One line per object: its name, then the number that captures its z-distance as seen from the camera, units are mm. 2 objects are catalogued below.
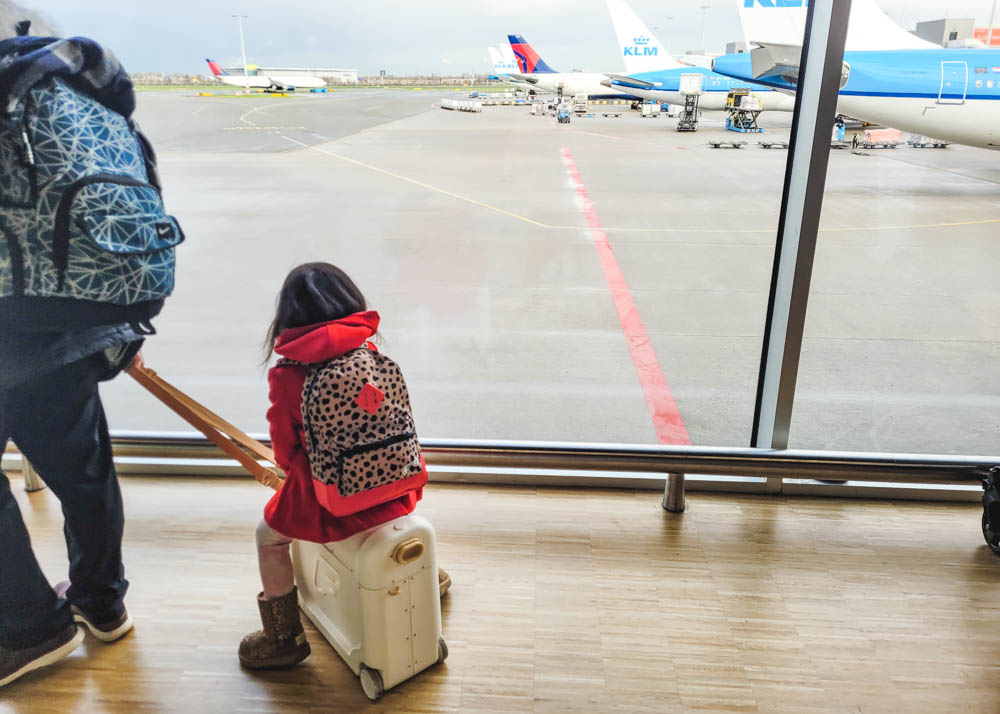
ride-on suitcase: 1525
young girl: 1408
